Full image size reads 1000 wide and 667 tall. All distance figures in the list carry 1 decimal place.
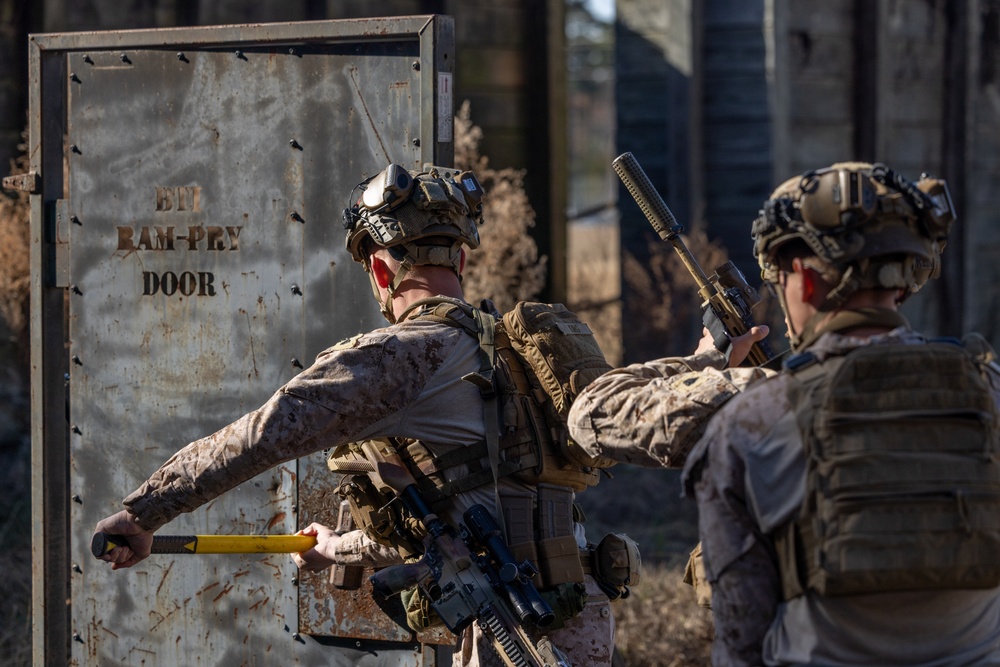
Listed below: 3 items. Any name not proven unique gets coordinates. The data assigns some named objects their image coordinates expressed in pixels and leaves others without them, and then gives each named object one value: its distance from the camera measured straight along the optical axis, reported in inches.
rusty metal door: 303.0
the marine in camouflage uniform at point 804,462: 180.5
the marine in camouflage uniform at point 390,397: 242.8
